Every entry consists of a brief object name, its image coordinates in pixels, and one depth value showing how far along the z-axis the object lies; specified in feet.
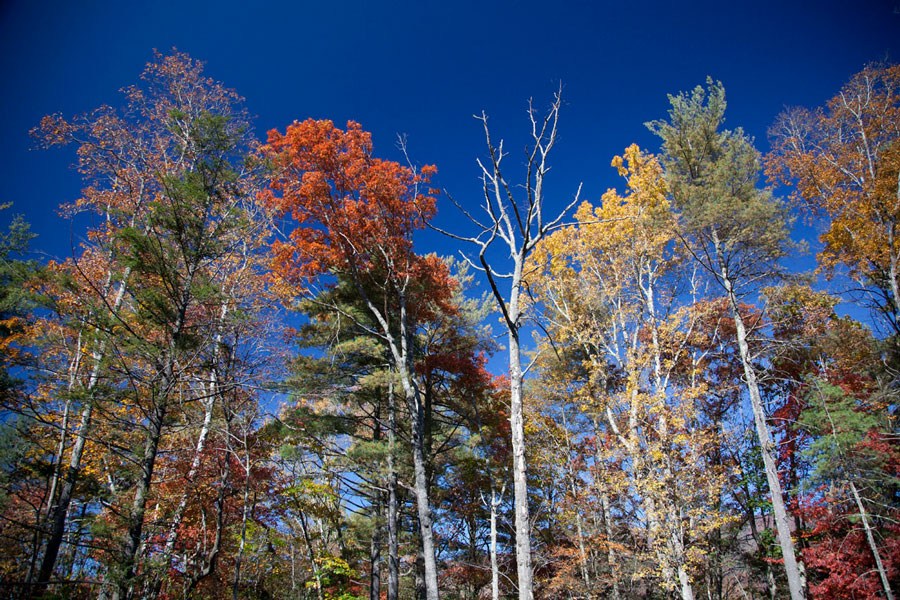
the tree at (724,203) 35.83
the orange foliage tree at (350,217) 35.27
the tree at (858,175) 33.42
